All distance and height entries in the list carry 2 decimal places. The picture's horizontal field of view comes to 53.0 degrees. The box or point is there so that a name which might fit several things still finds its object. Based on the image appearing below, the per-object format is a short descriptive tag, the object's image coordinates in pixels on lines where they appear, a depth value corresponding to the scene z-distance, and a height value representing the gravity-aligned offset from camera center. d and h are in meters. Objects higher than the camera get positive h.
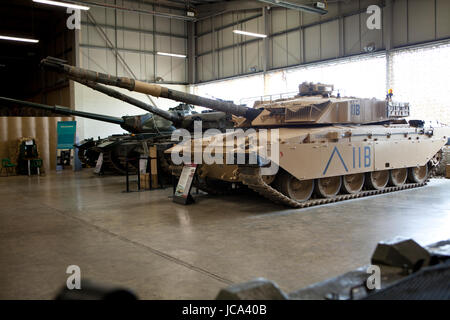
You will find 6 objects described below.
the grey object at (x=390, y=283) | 2.26 -0.77
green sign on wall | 20.75 +0.68
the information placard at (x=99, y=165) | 17.70 -0.71
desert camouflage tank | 8.89 -0.05
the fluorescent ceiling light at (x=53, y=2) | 16.39 +5.34
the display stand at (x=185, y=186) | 9.97 -0.90
